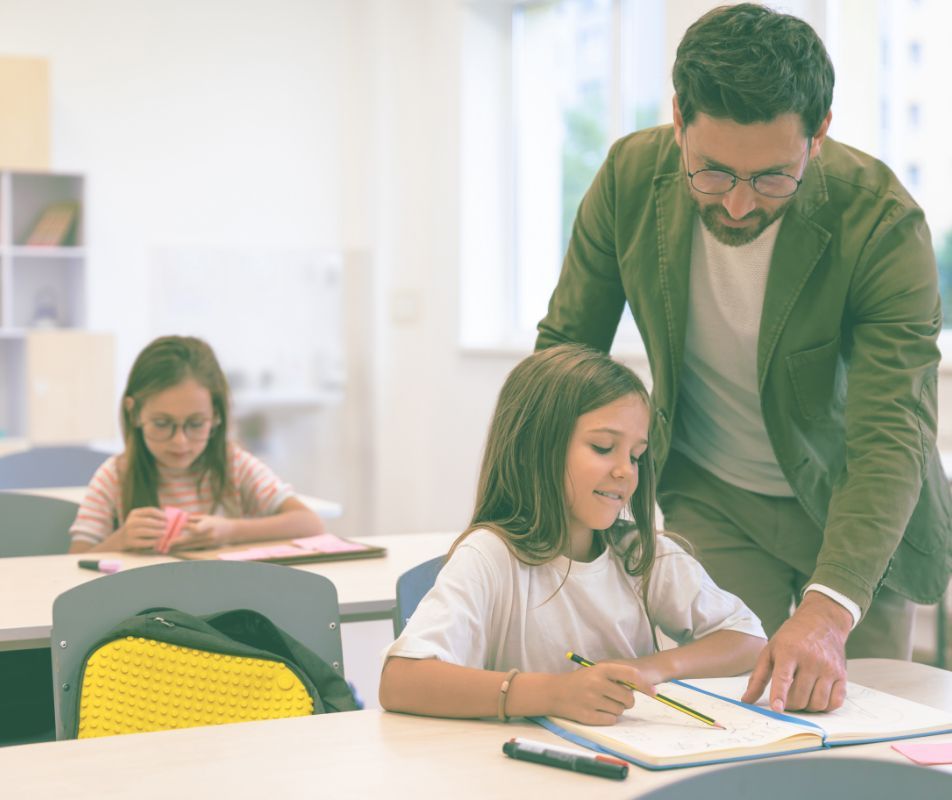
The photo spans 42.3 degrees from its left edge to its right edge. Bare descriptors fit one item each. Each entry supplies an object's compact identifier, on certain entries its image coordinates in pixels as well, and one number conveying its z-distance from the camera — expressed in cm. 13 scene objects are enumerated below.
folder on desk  234
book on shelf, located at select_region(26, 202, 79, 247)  505
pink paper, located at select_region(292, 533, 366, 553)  243
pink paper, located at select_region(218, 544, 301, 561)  232
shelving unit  498
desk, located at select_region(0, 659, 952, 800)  111
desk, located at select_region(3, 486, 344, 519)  302
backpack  153
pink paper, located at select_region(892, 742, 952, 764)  121
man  146
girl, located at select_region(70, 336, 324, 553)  260
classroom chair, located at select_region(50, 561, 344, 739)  158
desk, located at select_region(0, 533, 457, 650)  185
